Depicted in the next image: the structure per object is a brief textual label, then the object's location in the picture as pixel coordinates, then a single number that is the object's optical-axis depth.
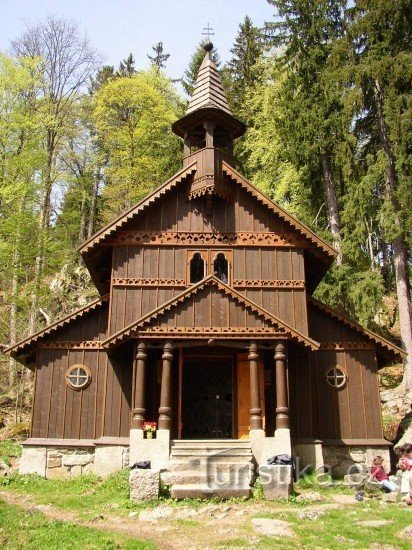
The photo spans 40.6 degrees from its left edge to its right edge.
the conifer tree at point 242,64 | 36.91
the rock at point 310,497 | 12.34
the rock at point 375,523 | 10.27
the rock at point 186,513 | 11.10
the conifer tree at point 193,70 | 36.91
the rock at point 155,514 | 10.88
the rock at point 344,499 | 12.44
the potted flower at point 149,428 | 14.38
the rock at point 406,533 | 9.58
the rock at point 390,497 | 12.31
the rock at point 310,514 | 10.80
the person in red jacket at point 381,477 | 13.02
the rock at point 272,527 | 9.79
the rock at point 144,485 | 11.98
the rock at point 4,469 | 15.69
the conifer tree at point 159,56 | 51.94
